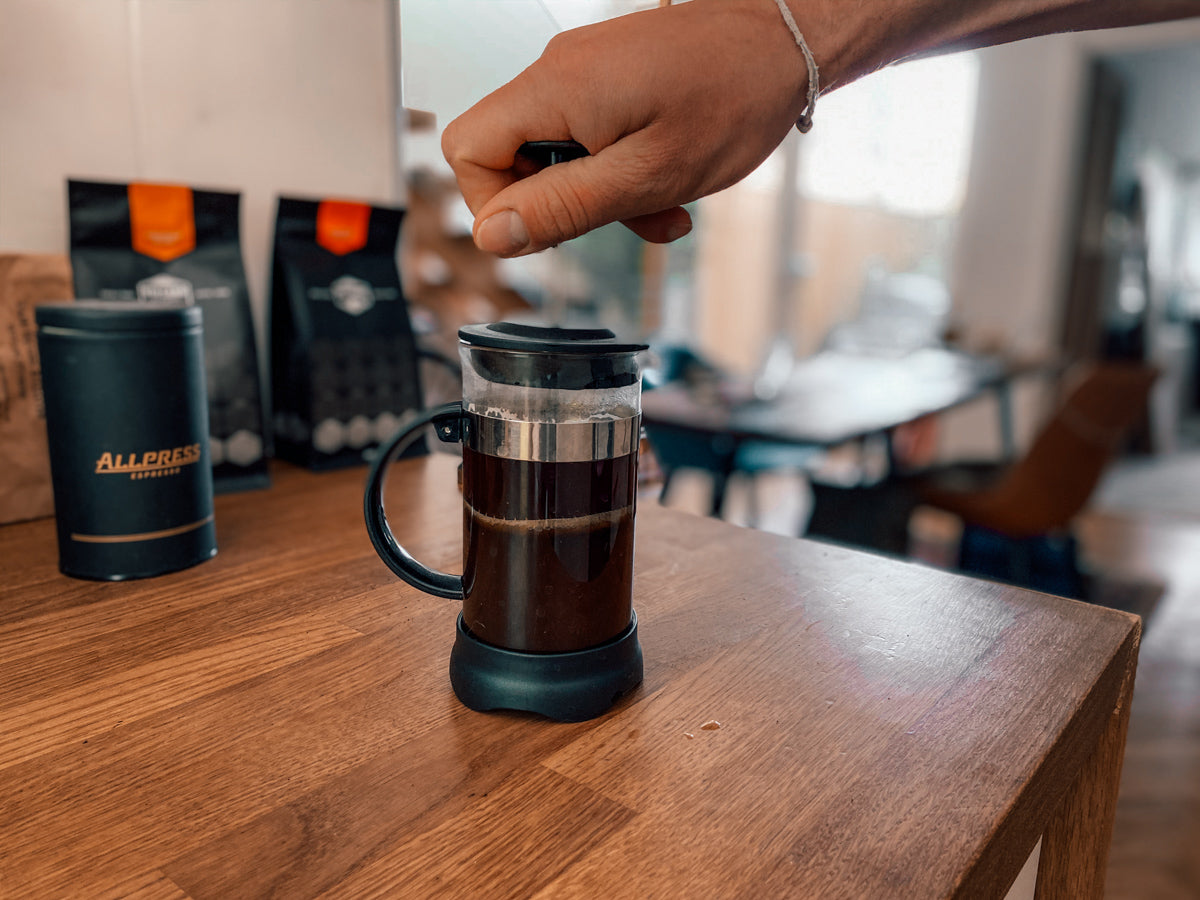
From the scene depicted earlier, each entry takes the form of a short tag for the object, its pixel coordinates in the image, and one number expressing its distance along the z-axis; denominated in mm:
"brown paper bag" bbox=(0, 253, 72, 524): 861
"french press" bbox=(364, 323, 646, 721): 523
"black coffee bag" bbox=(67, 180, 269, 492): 910
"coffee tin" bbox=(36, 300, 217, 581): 697
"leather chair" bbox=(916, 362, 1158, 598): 2379
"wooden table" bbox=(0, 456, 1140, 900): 420
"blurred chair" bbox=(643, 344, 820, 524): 2523
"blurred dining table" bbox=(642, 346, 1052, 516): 2211
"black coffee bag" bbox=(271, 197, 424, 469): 1061
